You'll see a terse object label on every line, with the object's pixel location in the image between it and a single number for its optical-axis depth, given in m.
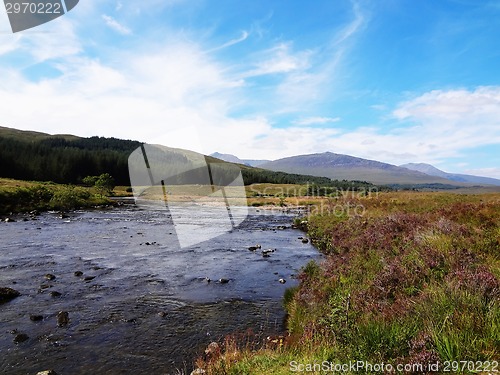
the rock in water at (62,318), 11.75
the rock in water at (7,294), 13.57
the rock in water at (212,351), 8.39
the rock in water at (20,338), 10.37
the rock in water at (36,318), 11.88
